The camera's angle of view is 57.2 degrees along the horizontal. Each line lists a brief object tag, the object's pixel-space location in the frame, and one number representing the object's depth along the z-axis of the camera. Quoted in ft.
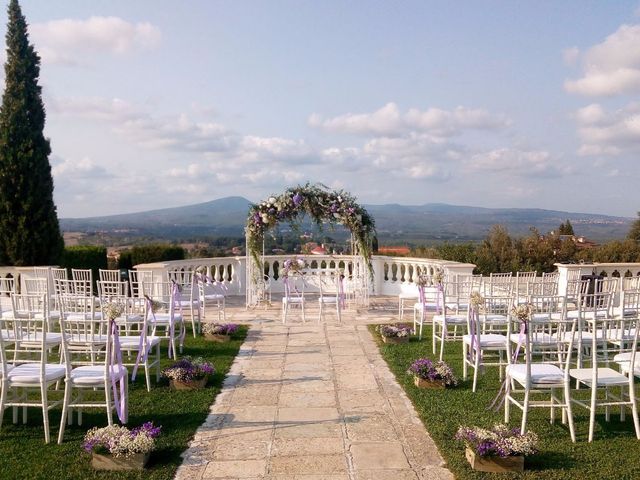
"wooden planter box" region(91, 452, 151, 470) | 13.51
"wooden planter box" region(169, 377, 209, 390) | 20.34
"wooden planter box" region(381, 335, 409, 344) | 28.53
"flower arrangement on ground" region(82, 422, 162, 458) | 13.52
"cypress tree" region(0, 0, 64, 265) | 47.75
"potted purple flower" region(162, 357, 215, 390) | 20.35
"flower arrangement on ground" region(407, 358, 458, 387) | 20.47
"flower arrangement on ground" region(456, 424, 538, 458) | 13.41
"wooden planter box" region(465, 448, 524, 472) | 13.41
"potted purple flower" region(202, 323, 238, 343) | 29.55
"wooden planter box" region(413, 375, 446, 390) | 20.46
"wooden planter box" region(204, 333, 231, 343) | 29.50
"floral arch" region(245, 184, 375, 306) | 41.57
